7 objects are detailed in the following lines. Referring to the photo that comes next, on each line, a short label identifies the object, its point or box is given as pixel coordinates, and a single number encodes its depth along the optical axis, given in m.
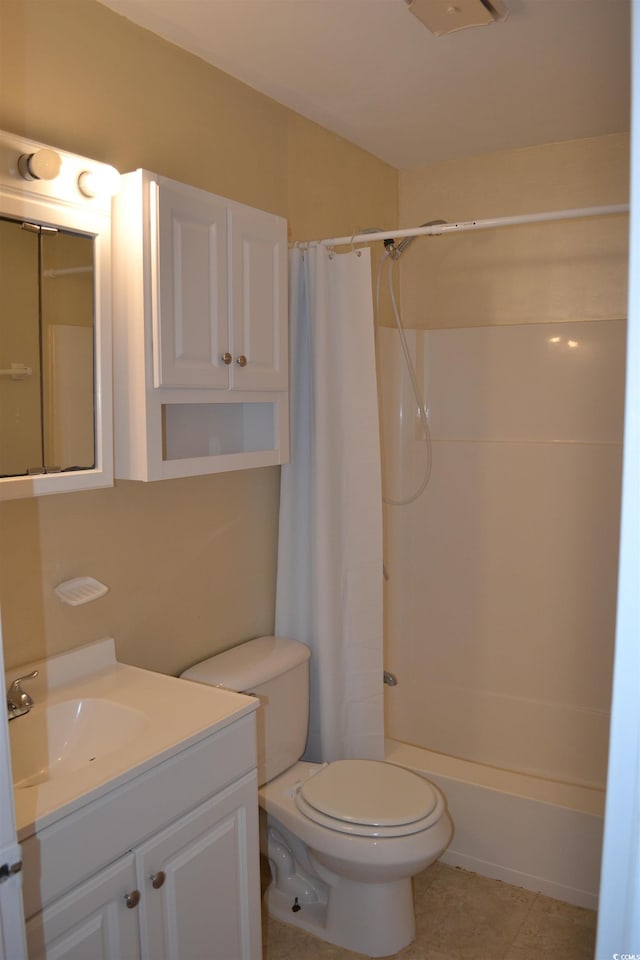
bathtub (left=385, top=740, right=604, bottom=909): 2.42
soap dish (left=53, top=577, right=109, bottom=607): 1.79
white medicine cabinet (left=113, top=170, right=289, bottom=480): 1.78
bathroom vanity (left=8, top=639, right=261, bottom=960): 1.33
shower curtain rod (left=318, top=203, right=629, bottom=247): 2.11
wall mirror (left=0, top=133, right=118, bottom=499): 1.56
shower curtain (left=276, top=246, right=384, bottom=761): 2.41
